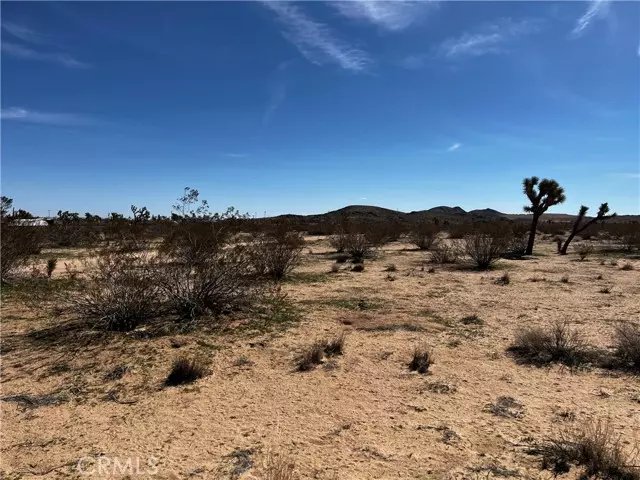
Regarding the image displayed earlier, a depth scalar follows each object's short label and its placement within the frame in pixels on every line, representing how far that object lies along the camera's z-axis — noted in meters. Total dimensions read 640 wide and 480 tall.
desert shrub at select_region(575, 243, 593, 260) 18.69
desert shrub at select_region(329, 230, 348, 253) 19.17
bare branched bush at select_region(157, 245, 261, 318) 7.56
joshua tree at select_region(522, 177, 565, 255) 22.27
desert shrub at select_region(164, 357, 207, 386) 5.03
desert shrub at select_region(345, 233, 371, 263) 18.45
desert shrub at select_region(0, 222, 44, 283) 11.44
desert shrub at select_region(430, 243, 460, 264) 17.16
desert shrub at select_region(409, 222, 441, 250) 23.45
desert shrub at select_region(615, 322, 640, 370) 5.57
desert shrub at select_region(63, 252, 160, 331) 6.80
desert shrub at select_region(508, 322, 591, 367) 5.81
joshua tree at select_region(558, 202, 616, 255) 23.20
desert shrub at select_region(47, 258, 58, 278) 12.17
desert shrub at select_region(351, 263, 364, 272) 14.56
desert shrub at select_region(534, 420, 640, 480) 3.21
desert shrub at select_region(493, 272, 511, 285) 12.32
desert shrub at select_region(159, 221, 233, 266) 8.24
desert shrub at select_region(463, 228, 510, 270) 15.80
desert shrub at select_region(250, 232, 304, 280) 11.92
